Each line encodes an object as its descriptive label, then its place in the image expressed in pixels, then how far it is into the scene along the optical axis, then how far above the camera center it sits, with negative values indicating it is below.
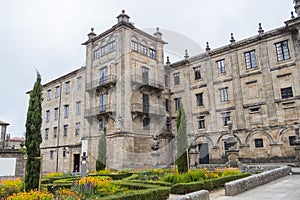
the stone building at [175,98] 23.47 +5.32
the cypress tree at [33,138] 9.89 +0.50
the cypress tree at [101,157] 23.10 -0.78
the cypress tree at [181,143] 14.35 +0.19
